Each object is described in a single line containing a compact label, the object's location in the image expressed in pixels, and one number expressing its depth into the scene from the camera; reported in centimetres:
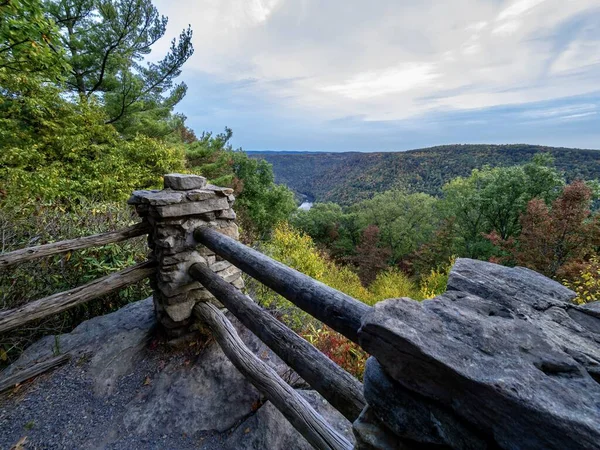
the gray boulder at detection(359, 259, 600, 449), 62
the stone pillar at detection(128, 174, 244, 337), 255
